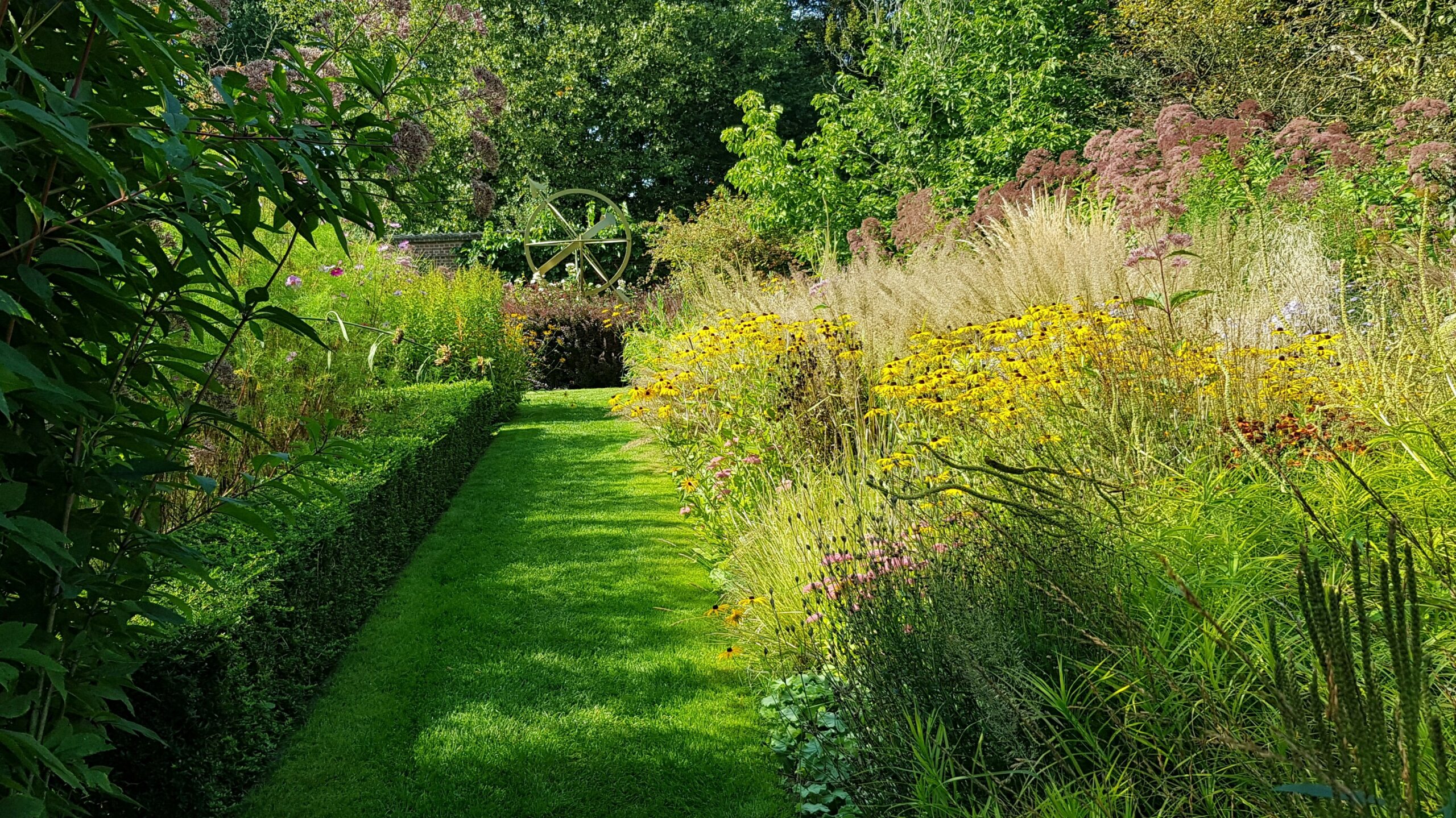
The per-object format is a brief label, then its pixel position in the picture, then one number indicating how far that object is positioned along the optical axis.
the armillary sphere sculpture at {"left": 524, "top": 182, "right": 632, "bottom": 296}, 16.78
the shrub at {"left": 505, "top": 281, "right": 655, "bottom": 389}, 13.61
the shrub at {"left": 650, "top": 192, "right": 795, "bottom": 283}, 15.62
